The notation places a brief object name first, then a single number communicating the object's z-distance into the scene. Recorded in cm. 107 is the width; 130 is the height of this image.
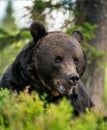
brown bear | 1307
